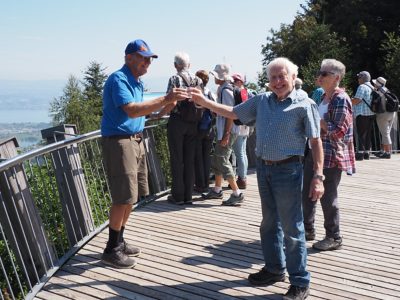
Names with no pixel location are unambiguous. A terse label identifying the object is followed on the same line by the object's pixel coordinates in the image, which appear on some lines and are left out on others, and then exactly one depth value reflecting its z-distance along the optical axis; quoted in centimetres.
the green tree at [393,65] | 1896
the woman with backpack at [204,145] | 570
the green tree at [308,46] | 2287
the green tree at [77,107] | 4181
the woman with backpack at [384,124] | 873
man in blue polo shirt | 352
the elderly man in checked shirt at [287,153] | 310
